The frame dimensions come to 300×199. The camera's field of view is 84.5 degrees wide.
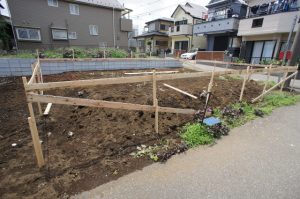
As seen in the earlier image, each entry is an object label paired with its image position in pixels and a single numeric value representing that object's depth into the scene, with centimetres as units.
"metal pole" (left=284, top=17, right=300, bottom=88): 683
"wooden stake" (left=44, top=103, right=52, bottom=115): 425
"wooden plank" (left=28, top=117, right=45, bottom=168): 229
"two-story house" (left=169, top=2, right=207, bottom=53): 2469
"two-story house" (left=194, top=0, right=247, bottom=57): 1855
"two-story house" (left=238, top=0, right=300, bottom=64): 1352
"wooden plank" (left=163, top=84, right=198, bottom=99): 532
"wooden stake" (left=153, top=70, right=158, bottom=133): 342
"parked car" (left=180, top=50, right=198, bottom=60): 2097
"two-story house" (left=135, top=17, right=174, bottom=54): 3052
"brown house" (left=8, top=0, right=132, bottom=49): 1514
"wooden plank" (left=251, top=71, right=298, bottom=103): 556
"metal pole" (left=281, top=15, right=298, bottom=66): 1225
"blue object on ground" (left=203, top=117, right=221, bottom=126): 361
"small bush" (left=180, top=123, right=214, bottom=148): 327
